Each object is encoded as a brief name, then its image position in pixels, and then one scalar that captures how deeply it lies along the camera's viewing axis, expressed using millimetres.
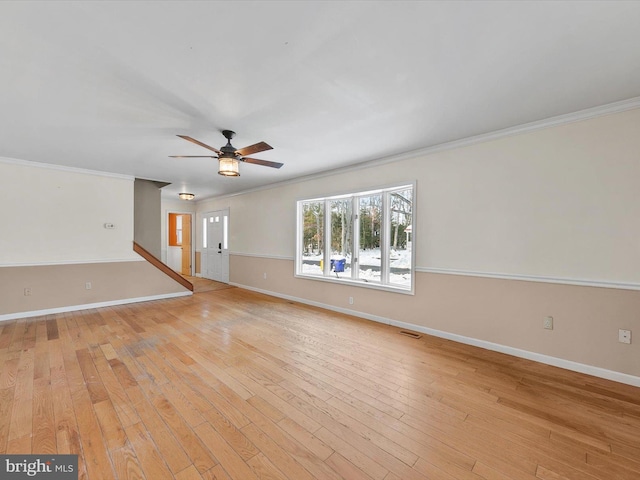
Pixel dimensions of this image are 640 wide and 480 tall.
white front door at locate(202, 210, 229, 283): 7353
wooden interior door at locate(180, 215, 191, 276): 8578
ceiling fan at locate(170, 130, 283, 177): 2977
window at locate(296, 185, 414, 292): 4016
